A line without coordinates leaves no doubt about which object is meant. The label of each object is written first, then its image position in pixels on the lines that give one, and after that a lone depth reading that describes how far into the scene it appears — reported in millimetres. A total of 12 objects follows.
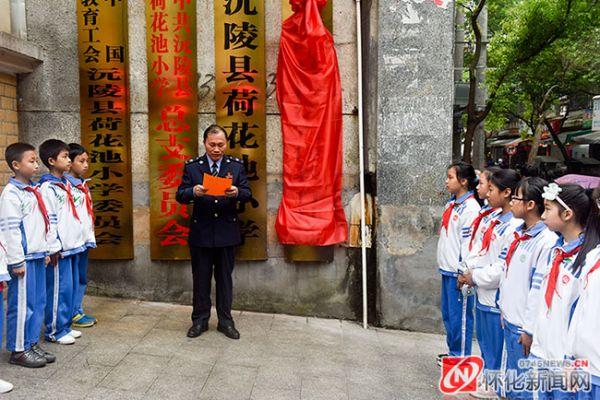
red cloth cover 5527
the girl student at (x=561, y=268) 2668
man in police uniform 4746
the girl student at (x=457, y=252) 4348
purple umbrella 8634
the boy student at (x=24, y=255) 3770
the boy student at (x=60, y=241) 4348
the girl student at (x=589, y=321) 2432
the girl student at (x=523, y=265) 3104
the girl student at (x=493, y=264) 3685
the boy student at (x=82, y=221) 4711
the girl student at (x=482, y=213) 4027
